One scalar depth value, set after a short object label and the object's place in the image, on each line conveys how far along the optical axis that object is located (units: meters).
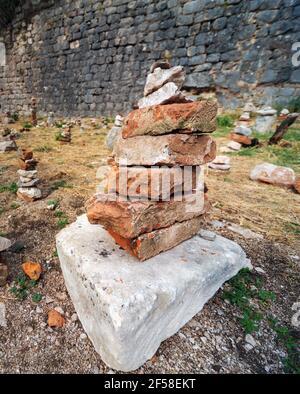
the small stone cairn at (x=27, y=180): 3.11
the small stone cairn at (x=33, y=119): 9.48
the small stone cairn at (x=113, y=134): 5.72
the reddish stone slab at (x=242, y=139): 5.16
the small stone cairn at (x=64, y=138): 6.35
